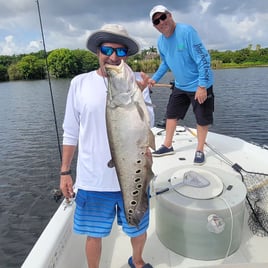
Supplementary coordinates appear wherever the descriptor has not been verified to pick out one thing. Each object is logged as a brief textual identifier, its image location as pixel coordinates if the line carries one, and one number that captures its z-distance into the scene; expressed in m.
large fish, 1.59
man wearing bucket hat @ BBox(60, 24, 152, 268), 1.99
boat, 2.53
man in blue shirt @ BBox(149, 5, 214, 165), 3.61
